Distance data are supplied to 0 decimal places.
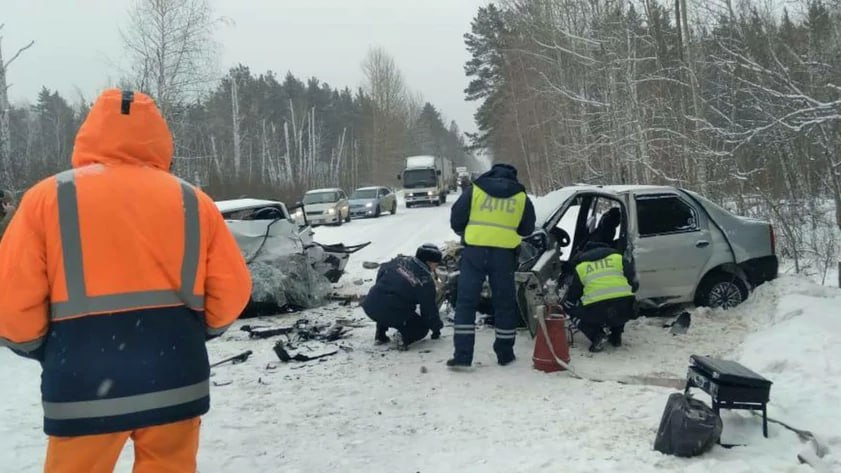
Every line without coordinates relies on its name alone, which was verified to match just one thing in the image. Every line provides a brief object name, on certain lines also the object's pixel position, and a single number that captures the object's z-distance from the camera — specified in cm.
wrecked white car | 916
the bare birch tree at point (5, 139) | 2061
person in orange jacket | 224
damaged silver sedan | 756
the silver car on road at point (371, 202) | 2906
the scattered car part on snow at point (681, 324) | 708
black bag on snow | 379
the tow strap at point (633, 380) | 527
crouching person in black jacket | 696
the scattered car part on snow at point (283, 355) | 674
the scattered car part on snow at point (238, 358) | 685
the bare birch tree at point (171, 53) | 2848
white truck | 3600
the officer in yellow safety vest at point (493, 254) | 612
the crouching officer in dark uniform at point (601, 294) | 631
